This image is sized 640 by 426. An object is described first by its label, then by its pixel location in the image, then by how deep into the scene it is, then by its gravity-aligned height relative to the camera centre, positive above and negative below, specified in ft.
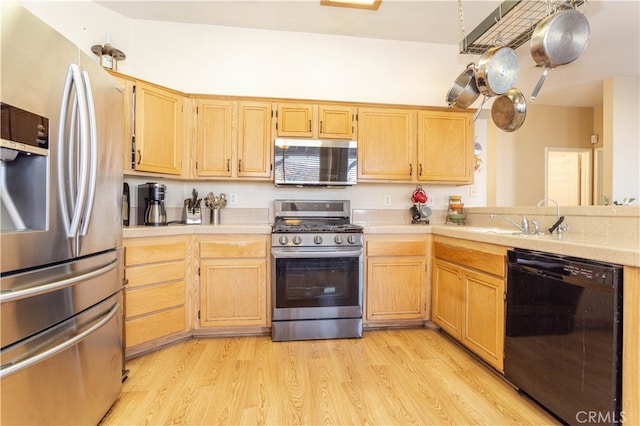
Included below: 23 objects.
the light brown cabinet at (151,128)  7.66 +2.20
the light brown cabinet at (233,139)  9.00 +2.14
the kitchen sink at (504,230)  7.91 -0.44
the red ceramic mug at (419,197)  10.37 +0.54
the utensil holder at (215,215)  9.56 -0.13
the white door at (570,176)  16.74 +2.20
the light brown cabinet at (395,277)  8.71 -1.86
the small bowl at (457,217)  10.18 -0.12
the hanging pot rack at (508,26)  6.80 +4.52
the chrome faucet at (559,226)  6.61 -0.26
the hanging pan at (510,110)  8.25 +2.86
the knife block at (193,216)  8.87 -0.15
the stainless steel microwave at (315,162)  9.16 +1.51
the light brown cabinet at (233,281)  8.13 -1.86
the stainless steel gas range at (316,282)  8.13 -1.89
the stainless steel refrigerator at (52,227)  3.38 -0.23
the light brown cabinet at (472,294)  6.25 -1.91
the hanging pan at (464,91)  7.78 +3.18
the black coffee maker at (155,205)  8.35 +0.15
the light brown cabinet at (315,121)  9.23 +2.78
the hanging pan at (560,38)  5.63 +3.29
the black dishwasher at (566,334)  4.09 -1.87
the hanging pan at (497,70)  6.54 +3.10
